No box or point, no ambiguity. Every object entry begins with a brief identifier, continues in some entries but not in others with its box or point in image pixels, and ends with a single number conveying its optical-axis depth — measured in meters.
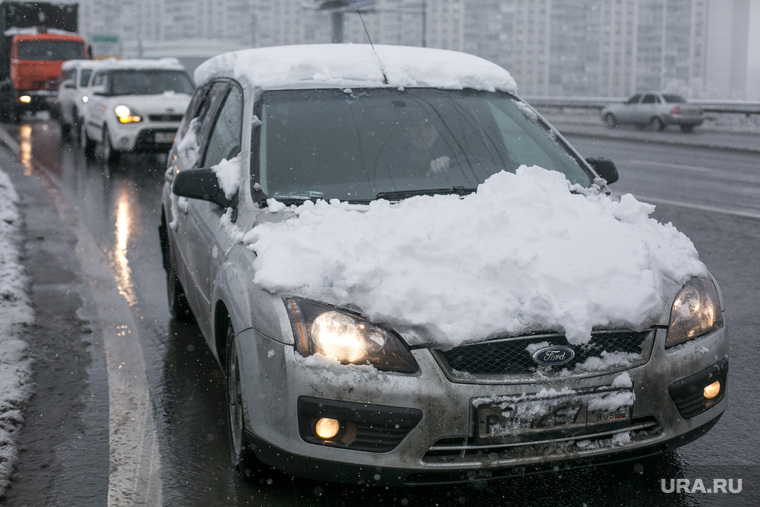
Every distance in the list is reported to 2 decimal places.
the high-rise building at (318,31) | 179.88
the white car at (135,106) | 15.59
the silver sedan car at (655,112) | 29.70
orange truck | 29.72
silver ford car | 3.05
